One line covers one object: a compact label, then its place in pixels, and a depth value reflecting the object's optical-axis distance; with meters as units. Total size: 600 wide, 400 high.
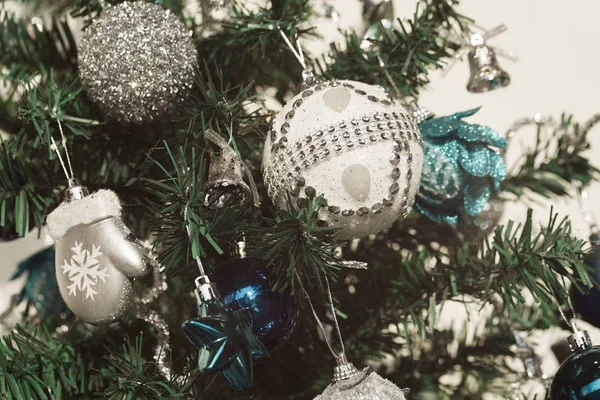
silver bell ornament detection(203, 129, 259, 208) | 0.43
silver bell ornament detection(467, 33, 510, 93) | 0.59
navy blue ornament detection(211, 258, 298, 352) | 0.44
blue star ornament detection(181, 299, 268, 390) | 0.37
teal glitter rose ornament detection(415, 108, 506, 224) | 0.54
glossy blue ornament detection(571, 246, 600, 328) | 0.53
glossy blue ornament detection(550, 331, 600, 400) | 0.45
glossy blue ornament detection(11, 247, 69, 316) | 0.61
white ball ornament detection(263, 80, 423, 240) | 0.43
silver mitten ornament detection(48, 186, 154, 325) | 0.43
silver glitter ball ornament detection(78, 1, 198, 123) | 0.47
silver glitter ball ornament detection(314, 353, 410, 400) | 0.41
